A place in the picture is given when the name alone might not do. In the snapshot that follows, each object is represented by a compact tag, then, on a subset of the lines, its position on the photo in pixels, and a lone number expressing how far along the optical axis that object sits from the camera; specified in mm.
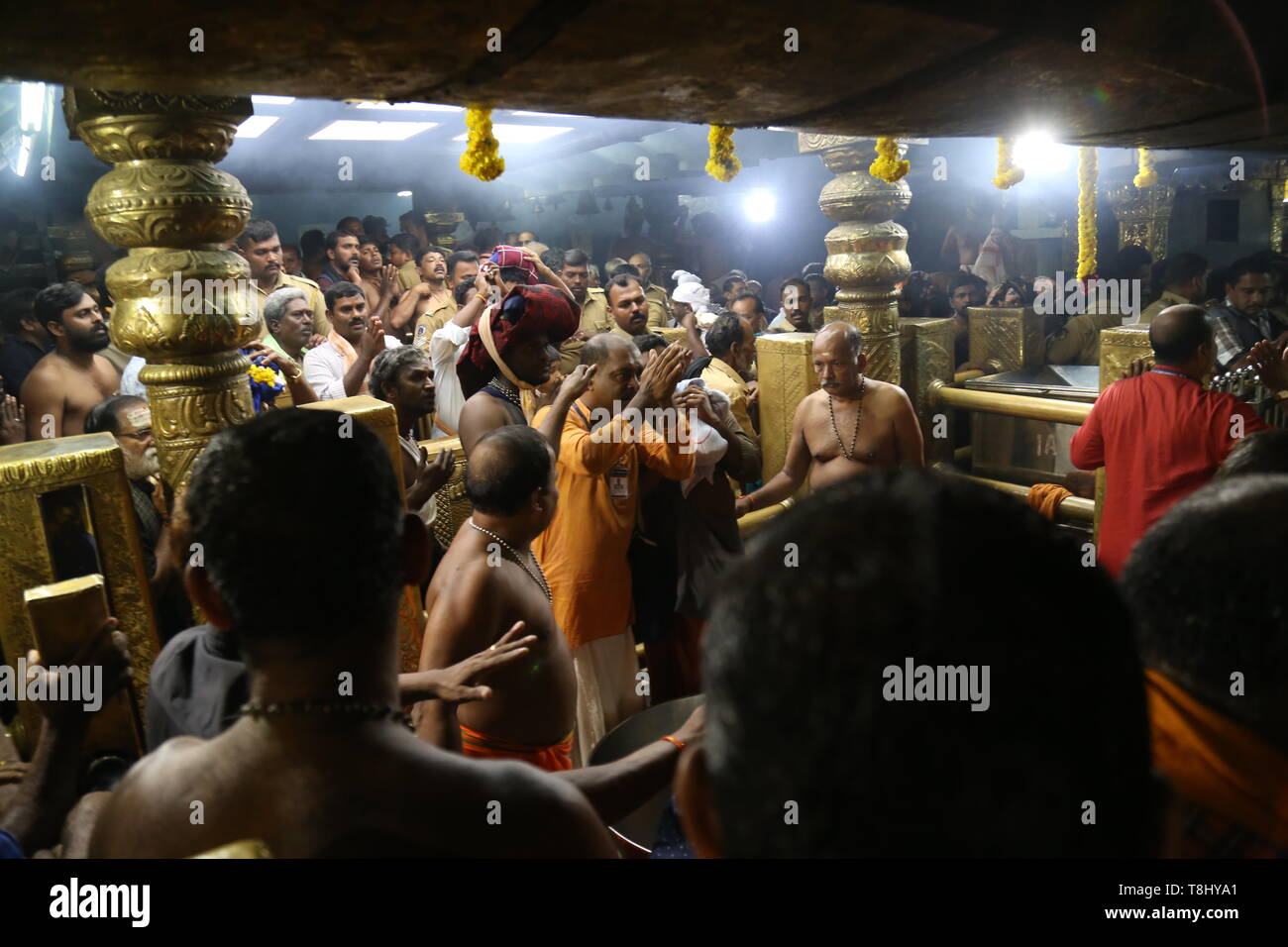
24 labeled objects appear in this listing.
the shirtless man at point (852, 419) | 4453
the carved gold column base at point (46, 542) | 2174
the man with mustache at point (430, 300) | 7203
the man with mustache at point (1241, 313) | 5652
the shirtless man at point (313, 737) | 1006
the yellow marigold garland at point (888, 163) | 3840
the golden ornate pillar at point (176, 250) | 2348
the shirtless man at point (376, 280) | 7391
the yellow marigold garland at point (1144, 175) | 6414
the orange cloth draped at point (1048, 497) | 4782
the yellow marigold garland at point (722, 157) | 3164
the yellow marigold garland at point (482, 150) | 2379
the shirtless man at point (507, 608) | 2283
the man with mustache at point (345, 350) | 4418
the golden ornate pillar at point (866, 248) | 5812
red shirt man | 3455
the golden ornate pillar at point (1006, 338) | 6840
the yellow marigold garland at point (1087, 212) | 5547
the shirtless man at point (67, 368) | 4402
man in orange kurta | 3312
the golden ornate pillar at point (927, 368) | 6219
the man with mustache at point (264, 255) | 5879
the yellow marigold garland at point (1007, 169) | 5094
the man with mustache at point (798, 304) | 6730
